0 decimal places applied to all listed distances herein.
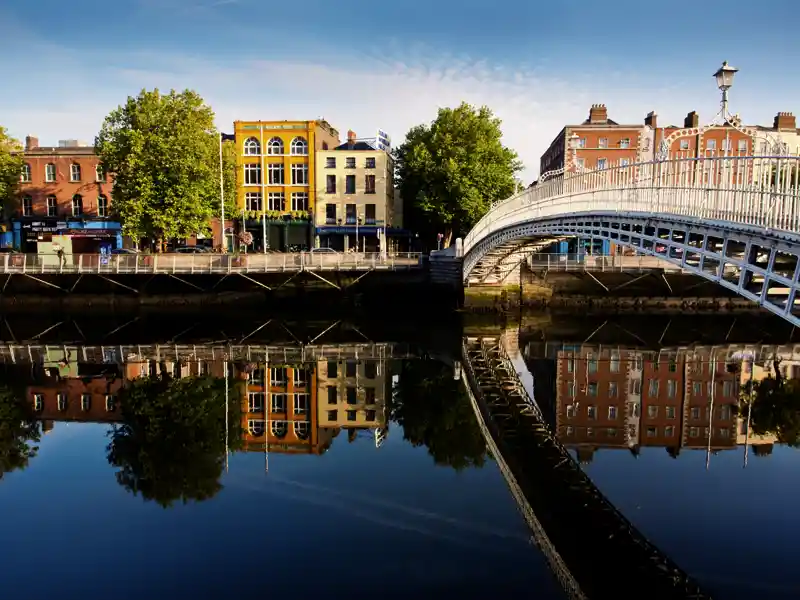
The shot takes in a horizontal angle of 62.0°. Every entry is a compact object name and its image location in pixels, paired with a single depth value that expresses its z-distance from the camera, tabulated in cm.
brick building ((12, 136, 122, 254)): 4291
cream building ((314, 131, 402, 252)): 4462
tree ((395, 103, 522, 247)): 3984
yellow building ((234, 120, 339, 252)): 4394
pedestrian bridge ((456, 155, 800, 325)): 955
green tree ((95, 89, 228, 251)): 3334
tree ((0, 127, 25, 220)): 3838
